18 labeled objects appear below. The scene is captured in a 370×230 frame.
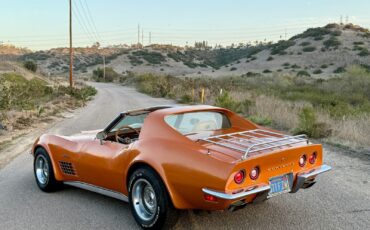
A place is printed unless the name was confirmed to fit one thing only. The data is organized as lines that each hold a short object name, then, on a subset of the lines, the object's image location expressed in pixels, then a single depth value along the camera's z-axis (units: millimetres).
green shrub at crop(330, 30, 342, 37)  80062
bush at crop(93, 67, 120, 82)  85500
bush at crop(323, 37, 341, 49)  73188
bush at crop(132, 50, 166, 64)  119938
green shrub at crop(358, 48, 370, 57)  65250
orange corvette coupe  4438
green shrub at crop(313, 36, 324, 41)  79625
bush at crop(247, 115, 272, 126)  14380
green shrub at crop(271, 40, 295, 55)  78750
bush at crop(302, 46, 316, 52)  73812
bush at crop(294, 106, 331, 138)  11797
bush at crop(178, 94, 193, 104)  27338
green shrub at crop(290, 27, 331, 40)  82625
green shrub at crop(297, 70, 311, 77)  52431
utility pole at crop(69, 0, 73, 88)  37438
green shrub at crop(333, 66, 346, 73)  56441
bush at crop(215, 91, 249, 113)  18312
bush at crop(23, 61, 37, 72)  63638
